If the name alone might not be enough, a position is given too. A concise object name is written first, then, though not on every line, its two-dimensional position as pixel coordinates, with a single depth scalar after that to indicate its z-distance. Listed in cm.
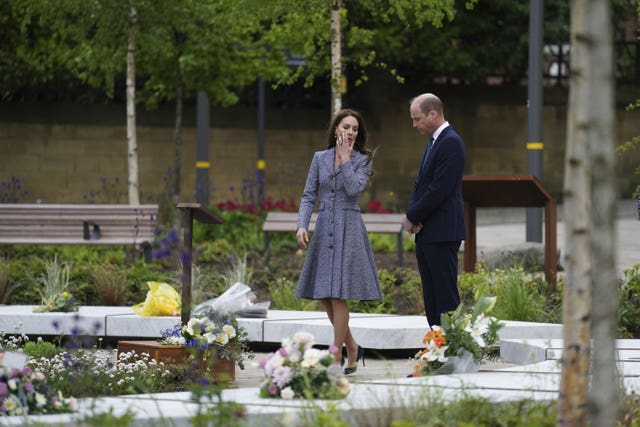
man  1620
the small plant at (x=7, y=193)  4062
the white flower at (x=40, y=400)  1171
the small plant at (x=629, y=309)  2036
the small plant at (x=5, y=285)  2412
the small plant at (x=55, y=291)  2119
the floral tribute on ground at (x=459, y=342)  1505
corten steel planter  1633
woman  1650
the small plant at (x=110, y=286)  2384
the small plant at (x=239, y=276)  2392
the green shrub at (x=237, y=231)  3359
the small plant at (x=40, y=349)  1753
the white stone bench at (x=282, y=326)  1920
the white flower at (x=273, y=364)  1215
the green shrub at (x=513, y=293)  2098
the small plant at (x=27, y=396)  1164
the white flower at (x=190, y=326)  1647
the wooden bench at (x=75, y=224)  2897
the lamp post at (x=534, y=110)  3134
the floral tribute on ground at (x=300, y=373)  1195
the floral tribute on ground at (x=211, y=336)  1630
